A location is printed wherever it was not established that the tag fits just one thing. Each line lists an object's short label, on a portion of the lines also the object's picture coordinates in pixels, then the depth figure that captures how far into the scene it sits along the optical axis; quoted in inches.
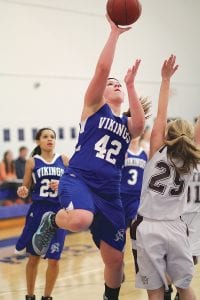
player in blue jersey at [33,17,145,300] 211.5
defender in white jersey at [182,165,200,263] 244.2
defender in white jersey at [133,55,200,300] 200.8
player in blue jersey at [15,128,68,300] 275.8
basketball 223.3
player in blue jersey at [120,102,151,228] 313.2
